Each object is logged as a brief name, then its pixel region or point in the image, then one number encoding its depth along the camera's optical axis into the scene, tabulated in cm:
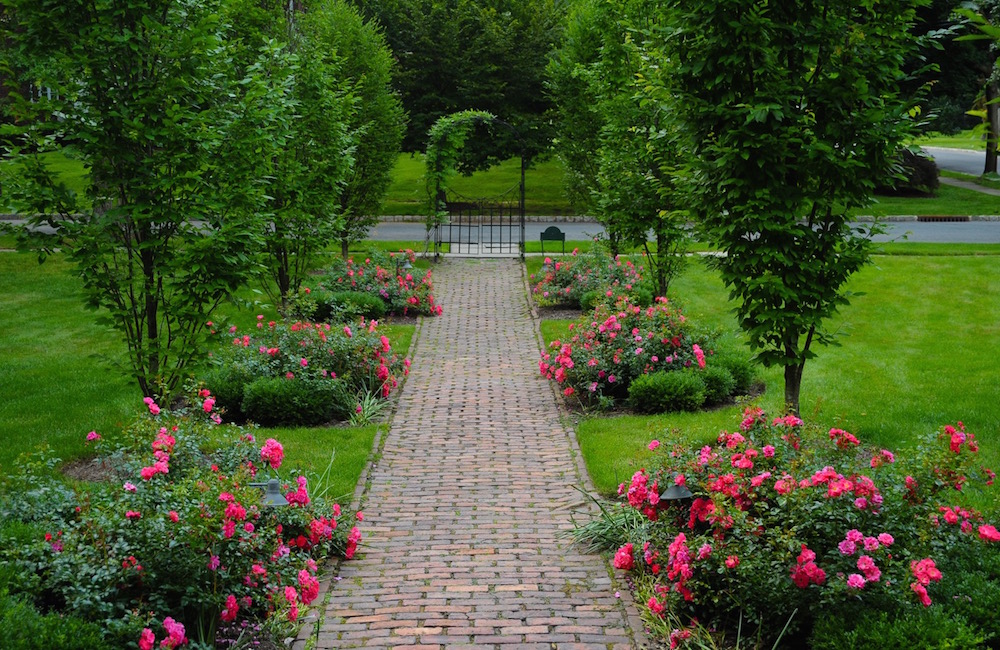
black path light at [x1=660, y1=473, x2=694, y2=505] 620
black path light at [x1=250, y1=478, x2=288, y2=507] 612
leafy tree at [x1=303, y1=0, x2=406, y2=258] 2098
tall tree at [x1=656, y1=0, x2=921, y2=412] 721
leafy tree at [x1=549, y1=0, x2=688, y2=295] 1372
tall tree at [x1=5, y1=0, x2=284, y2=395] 782
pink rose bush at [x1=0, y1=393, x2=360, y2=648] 495
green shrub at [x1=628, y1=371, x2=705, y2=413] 1037
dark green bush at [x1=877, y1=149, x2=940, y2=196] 3416
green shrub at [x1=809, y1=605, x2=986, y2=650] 469
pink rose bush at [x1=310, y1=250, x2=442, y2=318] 1666
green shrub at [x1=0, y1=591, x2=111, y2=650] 432
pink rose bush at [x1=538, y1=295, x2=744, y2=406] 1105
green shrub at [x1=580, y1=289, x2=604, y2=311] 1554
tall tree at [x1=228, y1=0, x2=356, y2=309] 1347
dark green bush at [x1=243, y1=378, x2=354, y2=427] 1014
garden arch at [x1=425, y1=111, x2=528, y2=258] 2295
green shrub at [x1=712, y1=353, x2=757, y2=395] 1105
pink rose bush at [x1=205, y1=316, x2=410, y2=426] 1023
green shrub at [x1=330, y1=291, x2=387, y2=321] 1518
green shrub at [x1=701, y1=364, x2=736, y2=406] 1065
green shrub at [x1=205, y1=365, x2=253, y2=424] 1043
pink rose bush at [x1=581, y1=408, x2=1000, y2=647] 509
